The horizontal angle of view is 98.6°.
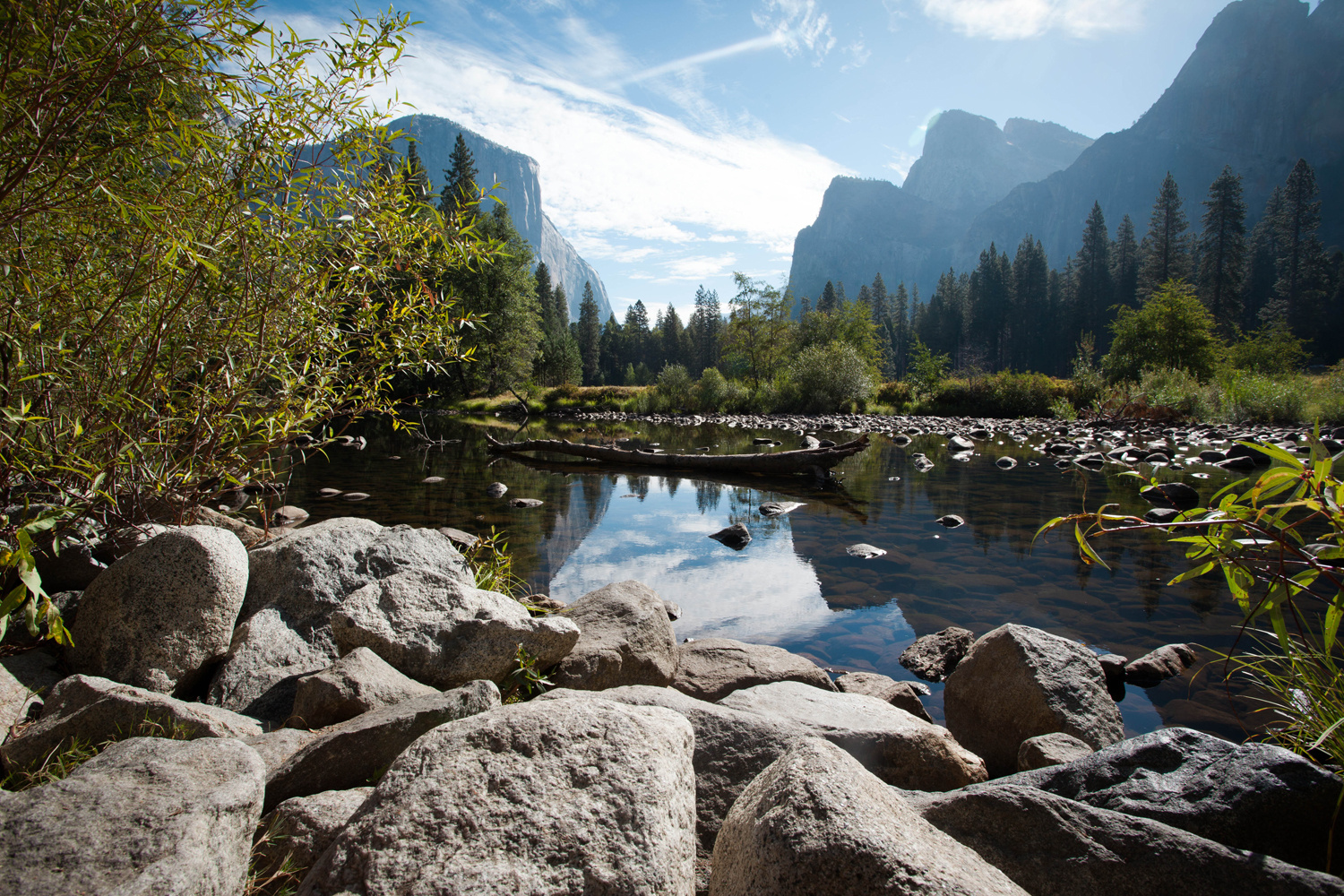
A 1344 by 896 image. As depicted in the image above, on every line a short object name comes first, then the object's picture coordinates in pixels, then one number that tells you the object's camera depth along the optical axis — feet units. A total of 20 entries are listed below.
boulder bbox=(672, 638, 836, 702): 14.15
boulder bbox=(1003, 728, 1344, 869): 6.23
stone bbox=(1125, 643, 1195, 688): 15.83
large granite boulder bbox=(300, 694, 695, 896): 5.30
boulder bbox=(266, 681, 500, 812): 7.64
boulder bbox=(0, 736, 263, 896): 5.03
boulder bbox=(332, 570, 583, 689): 11.61
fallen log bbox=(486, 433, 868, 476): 48.78
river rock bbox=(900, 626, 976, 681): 16.88
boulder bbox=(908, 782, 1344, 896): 5.70
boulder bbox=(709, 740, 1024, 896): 5.11
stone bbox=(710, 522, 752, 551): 30.58
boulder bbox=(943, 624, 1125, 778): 12.00
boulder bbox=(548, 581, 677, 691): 12.76
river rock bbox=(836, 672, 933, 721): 14.48
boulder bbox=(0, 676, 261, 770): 7.77
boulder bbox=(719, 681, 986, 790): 10.18
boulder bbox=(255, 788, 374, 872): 6.61
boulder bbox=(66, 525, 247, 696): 10.46
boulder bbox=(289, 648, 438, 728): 9.46
